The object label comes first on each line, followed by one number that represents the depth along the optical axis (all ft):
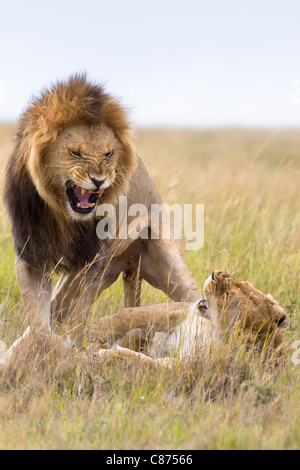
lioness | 32.37
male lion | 31.01
